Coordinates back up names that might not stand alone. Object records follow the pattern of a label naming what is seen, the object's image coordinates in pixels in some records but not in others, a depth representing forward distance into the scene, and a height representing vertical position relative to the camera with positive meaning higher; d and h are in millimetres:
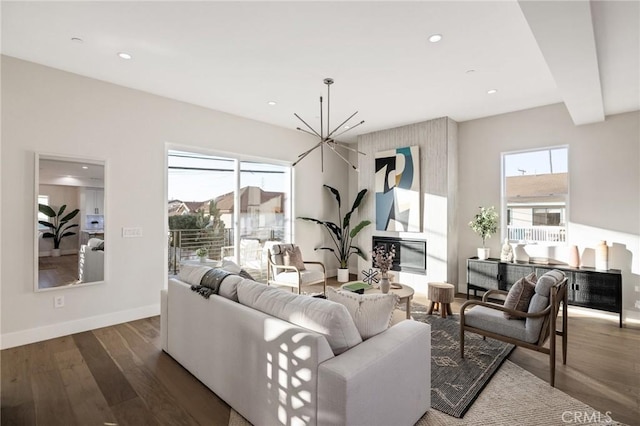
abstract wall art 5543 +488
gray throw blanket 2457 -556
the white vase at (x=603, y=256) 4066 -507
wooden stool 4000 -1028
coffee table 3485 -888
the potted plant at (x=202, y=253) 4773 -589
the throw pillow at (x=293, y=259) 4785 -677
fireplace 5492 -688
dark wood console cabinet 3854 -865
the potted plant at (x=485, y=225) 4832 -133
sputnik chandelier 3637 +1592
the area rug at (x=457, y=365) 2291 -1339
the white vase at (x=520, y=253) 4832 -573
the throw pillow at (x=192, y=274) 2763 -540
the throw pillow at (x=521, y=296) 2695 -692
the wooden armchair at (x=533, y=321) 2473 -905
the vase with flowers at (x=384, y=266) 3602 -607
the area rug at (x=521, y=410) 2062 -1355
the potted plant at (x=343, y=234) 6285 -391
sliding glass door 4578 +92
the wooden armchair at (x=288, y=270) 4461 -820
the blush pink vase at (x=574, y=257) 4270 -551
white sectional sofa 1540 -825
